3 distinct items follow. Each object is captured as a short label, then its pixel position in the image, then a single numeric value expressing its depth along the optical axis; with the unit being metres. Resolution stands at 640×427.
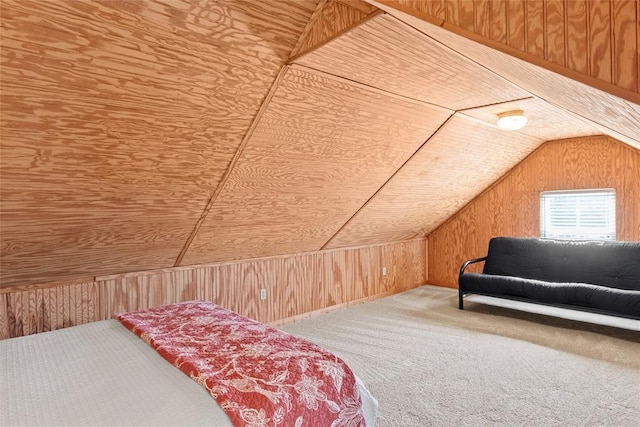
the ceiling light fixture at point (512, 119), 3.13
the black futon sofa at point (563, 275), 3.29
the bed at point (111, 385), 1.18
